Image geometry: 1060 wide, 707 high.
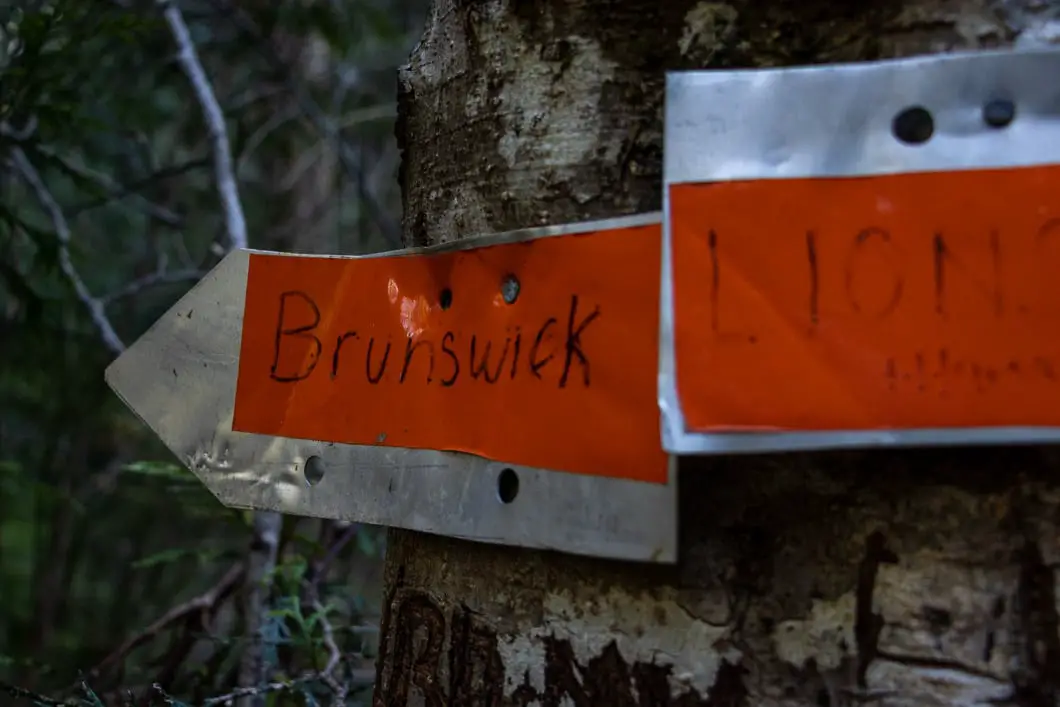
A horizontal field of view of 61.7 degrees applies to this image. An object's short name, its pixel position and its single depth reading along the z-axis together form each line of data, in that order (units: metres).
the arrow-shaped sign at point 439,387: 0.55
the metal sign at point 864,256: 0.48
